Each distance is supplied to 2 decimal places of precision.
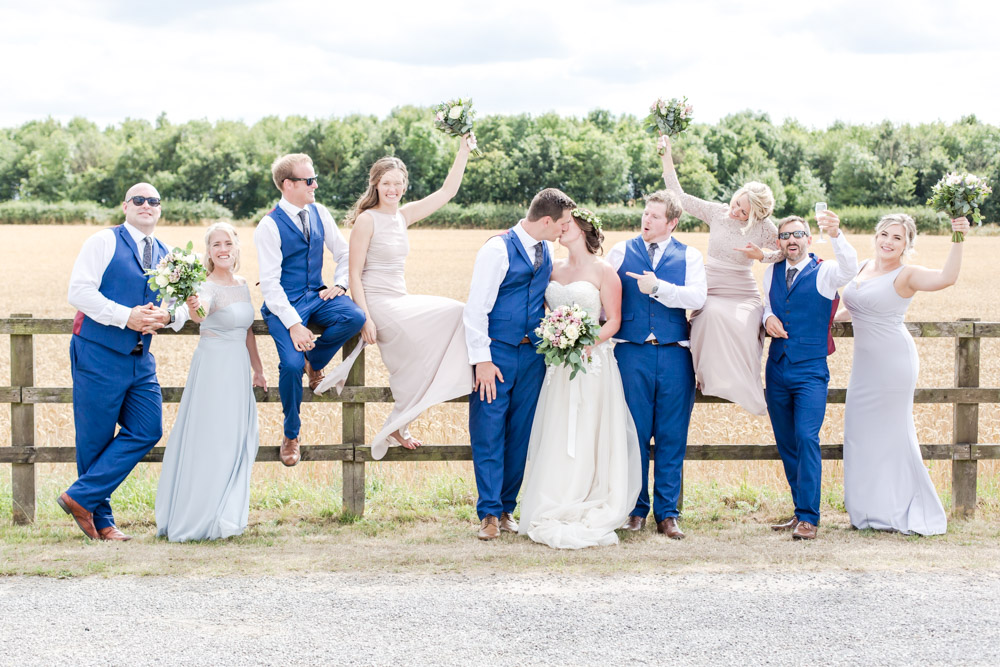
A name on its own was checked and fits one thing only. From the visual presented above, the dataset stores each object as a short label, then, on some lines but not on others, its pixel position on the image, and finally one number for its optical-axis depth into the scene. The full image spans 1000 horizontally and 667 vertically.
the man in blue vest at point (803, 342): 6.54
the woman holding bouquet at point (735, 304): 6.63
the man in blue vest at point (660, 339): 6.47
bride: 6.43
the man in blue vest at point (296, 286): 6.32
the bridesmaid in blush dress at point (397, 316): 6.49
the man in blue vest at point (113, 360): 6.18
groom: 6.30
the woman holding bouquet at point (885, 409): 6.59
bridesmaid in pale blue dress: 6.39
